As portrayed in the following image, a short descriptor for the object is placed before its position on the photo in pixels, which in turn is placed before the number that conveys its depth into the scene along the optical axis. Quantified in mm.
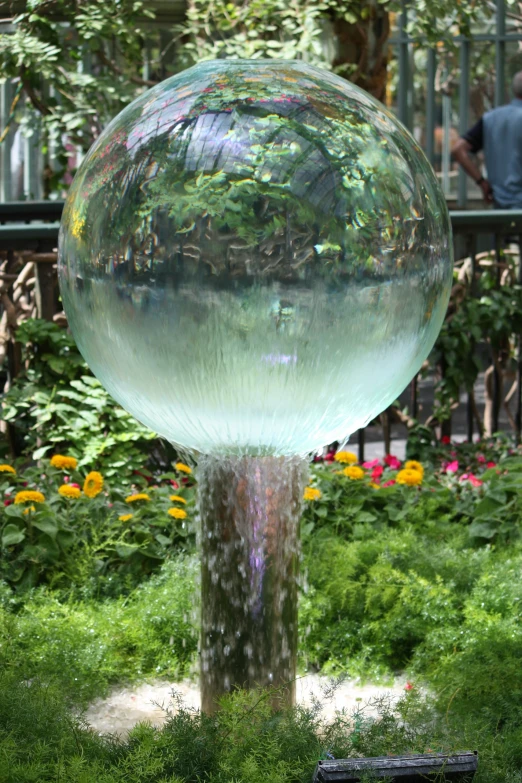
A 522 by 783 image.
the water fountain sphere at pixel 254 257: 2260
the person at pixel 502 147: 7848
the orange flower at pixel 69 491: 3998
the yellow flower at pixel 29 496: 3875
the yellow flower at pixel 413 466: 4592
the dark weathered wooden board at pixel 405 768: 2164
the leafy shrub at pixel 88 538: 3744
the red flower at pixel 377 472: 4738
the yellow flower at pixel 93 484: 4195
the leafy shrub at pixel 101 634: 3092
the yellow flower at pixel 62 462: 4242
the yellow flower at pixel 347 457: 4523
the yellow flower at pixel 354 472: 4324
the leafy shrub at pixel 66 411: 4980
